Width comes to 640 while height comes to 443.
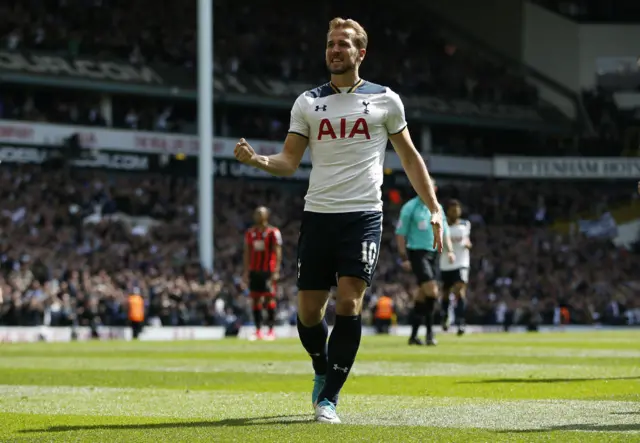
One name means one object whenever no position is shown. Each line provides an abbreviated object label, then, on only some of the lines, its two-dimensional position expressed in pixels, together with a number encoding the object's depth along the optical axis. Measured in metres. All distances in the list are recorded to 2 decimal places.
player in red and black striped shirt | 21.95
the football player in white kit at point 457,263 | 20.48
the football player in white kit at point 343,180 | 7.63
